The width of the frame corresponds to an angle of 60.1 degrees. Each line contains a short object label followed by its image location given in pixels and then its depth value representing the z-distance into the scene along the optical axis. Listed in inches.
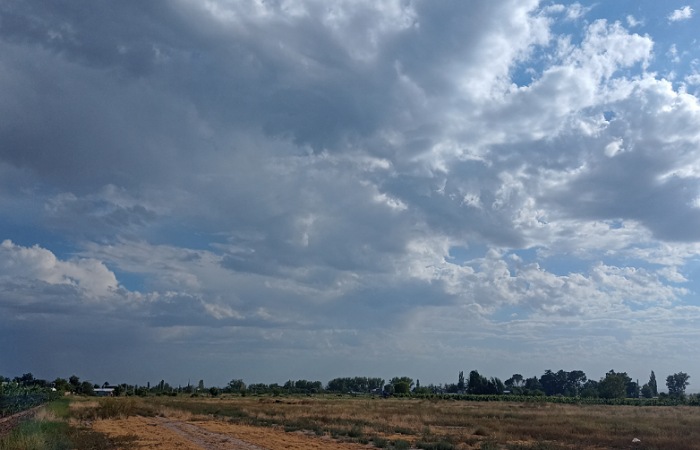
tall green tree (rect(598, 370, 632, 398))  5280.5
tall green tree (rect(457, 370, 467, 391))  7773.6
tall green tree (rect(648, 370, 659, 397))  7334.6
